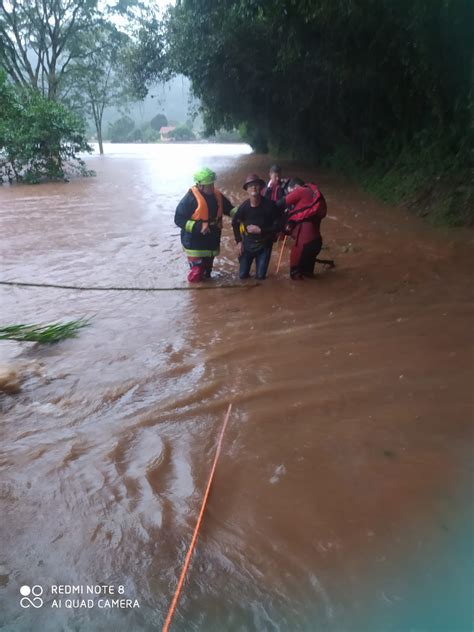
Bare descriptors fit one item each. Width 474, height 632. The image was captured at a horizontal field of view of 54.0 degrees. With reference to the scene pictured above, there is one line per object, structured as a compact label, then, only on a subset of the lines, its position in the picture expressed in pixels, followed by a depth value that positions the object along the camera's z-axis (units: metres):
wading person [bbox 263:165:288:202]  7.30
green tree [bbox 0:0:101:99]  23.77
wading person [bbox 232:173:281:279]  6.08
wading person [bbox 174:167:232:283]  6.00
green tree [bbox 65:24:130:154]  26.97
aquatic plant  4.08
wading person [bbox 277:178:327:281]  6.14
